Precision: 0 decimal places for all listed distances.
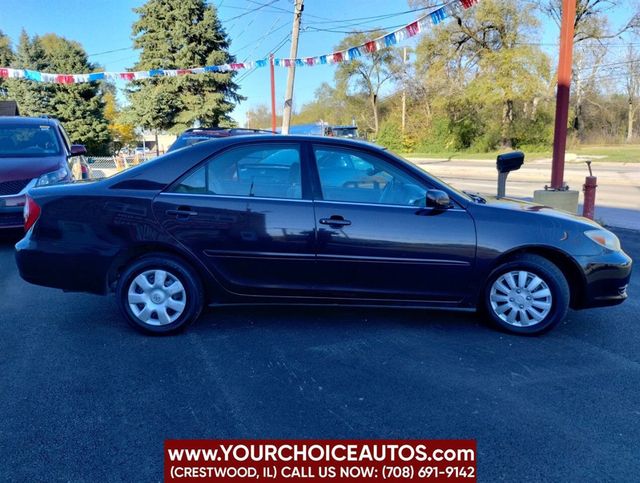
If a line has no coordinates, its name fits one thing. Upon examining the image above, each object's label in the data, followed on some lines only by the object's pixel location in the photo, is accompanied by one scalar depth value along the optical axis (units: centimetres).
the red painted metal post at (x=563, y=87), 785
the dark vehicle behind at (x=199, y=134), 971
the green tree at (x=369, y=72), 5297
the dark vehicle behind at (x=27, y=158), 699
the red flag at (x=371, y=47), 1425
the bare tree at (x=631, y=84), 3938
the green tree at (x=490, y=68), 3338
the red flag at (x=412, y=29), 1245
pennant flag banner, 1191
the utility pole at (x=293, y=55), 1809
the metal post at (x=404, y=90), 4327
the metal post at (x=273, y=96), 2426
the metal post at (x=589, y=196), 802
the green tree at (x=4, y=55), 4220
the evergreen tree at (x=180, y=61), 2989
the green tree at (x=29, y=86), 3678
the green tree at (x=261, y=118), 7023
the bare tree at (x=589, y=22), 3250
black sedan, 398
